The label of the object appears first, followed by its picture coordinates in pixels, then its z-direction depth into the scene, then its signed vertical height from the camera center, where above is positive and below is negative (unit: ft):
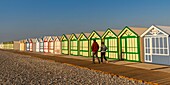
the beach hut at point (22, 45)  163.53 +0.40
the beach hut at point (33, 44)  134.75 +0.70
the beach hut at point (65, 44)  85.45 +0.69
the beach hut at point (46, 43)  108.14 +1.50
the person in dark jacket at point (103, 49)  47.45 -1.02
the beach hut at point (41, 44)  117.19 +0.95
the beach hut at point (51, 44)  101.35 +0.80
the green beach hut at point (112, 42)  56.08 +1.06
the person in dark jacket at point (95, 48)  47.24 -0.73
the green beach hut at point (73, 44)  78.28 +0.61
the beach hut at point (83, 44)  70.89 +0.53
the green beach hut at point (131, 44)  47.94 +0.35
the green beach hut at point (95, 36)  63.73 +3.39
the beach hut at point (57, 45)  93.53 +0.20
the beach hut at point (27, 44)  146.70 +1.23
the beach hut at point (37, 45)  124.34 +0.29
